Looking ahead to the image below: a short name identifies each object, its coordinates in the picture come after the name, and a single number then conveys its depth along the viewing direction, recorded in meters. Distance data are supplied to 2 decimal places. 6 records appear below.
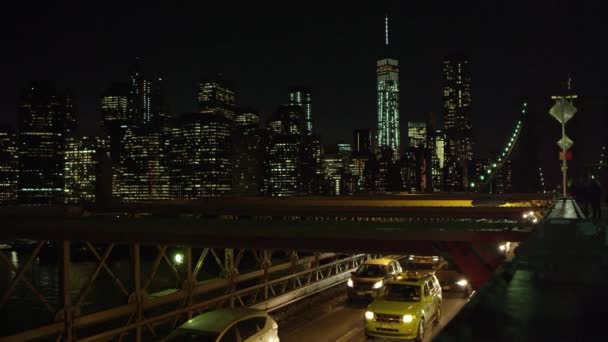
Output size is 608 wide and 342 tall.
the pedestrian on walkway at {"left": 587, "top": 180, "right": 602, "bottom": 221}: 16.76
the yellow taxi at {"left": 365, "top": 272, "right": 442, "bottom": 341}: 13.92
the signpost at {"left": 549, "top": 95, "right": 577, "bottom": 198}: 22.91
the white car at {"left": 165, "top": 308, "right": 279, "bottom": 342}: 10.82
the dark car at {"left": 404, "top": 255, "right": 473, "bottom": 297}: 21.14
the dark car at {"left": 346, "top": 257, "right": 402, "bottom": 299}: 20.52
